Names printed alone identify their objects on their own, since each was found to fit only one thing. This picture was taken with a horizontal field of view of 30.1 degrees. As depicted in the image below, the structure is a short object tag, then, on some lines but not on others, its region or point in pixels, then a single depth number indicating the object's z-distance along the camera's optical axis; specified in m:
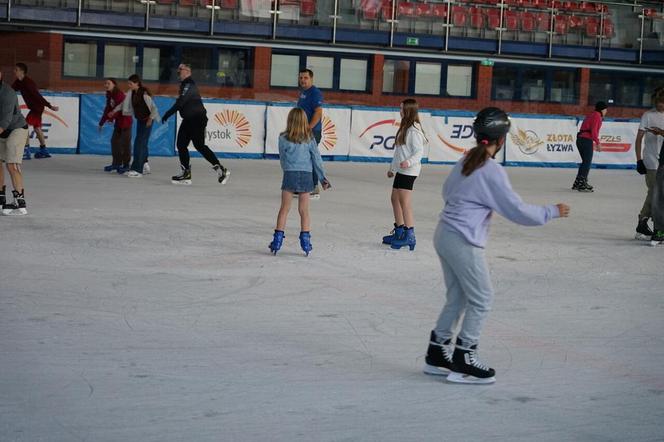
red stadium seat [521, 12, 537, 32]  33.22
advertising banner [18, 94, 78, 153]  23.52
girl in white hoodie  12.50
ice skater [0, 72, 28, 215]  13.26
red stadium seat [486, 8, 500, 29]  33.00
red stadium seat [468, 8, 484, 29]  32.88
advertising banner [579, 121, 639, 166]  27.83
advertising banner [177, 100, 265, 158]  24.95
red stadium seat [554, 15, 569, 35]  33.50
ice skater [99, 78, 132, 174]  19.92
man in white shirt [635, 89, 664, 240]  14.17
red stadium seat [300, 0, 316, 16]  31.66
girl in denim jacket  11.48
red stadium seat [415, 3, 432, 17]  32.41
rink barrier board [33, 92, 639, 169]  23.81
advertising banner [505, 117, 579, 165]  27.06
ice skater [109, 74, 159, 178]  19.56
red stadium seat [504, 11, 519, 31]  33.09
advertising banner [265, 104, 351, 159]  25.27
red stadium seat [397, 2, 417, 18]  32.28
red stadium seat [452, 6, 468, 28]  32.72
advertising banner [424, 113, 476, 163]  26.45
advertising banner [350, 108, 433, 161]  25.89
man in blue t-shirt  15.98
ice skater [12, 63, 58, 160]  21.53
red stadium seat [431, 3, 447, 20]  32.53
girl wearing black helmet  6.99
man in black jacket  18.70
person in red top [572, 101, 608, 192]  21.25
